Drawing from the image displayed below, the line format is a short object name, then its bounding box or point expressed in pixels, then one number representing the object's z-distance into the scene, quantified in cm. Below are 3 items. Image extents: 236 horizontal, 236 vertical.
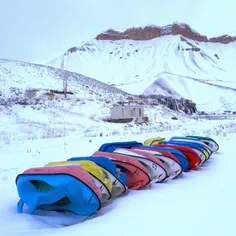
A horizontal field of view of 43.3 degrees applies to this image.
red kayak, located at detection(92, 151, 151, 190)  329
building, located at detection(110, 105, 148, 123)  2398
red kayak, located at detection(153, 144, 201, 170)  424
